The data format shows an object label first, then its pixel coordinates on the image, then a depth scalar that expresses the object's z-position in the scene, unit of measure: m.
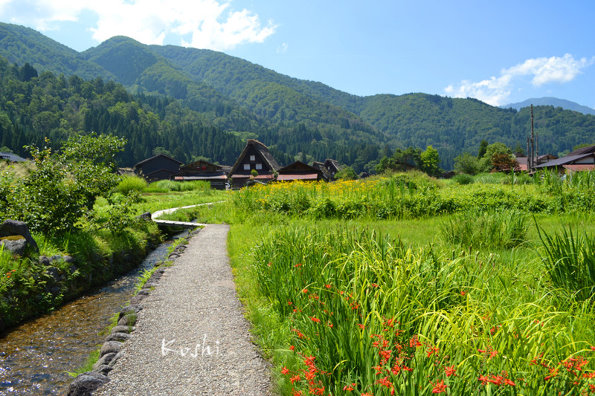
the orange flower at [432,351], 2.41
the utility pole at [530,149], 36.38
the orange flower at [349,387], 2.45
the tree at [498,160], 61.78
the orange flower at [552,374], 2.05
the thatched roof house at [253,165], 59.75
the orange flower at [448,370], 2.04
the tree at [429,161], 93.31
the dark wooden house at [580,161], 43.73
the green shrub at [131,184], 25.38
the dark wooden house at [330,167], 90.44
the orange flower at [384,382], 2.12
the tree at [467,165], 68.21
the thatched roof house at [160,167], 73.50
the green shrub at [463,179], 33.20
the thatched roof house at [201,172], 68.08
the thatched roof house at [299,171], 57.06
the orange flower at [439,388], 1.94
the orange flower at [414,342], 2.59
